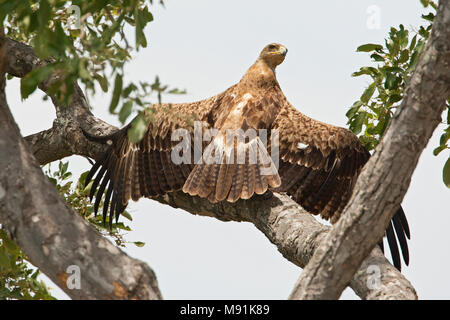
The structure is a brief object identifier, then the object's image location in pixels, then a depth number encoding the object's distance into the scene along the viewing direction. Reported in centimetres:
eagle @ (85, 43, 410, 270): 1190
